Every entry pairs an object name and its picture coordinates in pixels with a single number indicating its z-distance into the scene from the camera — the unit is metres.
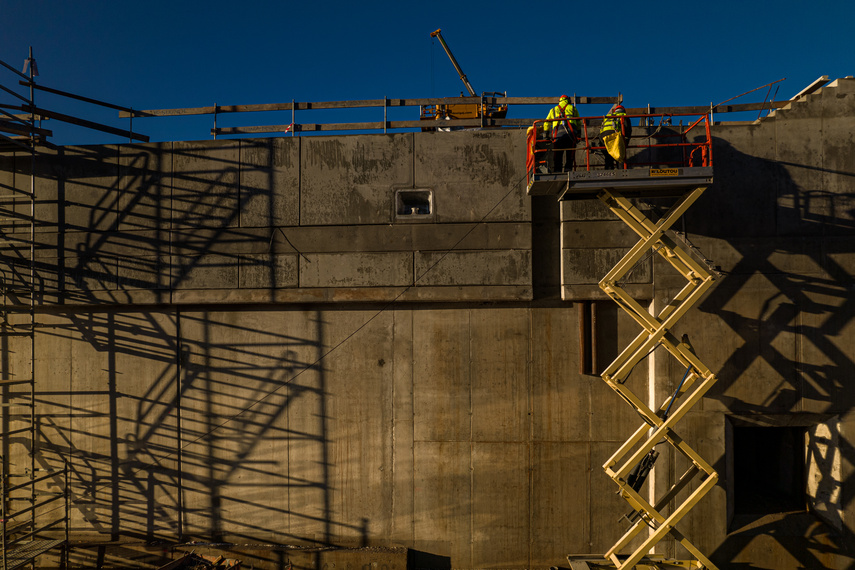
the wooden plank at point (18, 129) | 7.31
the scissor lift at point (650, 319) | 6.43
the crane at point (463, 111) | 11.62
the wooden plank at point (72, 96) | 7.88
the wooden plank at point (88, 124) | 8.00
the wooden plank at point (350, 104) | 8.27
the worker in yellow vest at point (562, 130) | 6.75
